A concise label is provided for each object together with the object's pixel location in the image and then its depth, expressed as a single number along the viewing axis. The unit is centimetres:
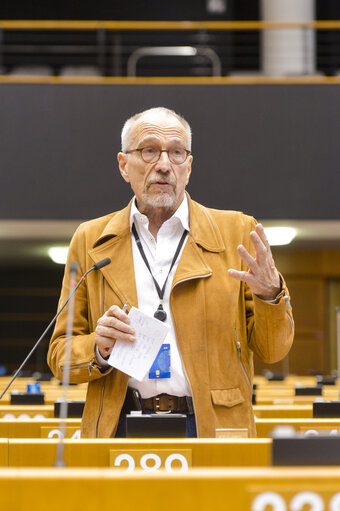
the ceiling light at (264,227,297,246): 1040
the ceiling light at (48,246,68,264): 1188
